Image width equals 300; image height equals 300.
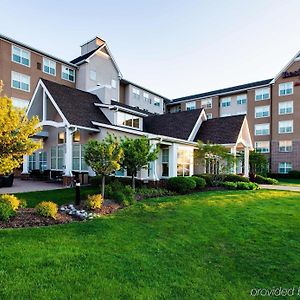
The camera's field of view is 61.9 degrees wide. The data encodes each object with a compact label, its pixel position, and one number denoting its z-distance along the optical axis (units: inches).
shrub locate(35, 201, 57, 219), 299.6
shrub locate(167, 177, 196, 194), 568.1
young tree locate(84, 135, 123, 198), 408.5
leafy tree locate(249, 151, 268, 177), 1120.8
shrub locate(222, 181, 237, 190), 676.1
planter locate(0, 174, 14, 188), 570.9
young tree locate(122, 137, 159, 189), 480.5
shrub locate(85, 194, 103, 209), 354.0
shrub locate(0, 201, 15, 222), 272.9
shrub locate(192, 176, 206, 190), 623.5
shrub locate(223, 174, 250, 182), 776.0
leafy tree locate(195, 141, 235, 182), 692.1
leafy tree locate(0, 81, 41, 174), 301.1
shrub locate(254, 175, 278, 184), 940.8
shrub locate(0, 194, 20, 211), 303.0
